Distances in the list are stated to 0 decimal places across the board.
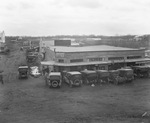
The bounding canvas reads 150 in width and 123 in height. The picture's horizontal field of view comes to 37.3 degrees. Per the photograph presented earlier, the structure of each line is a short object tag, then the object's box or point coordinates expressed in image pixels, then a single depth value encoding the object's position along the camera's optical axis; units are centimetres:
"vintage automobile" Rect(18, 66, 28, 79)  4649
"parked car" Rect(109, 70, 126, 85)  4025
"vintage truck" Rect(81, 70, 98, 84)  4003
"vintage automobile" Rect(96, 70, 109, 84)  4066
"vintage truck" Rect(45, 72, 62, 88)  3738
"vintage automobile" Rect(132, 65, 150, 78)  4641
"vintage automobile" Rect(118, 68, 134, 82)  4156
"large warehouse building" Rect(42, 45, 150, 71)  4753
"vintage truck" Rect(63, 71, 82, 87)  3813
